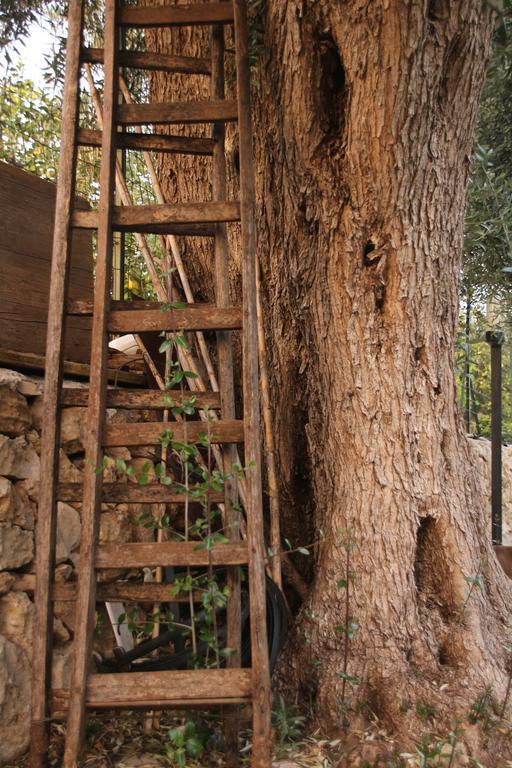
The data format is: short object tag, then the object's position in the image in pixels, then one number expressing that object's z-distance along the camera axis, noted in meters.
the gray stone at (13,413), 2.61
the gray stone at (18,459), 2.57
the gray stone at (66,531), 2.72
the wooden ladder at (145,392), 2.14
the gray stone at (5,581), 2.45
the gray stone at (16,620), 2.47
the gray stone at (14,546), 2.47
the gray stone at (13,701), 2.36
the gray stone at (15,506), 2.50
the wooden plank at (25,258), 2.82
